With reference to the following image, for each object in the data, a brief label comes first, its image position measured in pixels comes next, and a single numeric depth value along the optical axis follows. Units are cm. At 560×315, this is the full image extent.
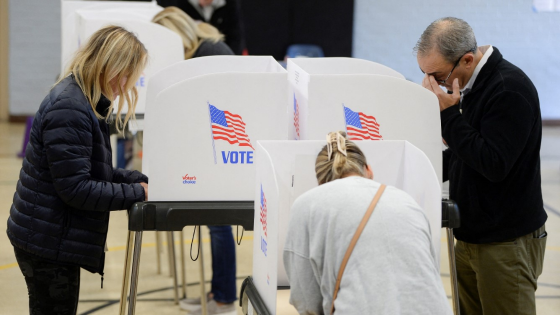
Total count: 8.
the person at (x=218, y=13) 886
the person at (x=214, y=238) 659
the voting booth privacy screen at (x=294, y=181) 357
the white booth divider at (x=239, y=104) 412
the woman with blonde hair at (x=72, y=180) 399
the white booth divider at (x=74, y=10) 730
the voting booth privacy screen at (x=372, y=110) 424
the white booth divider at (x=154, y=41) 664
